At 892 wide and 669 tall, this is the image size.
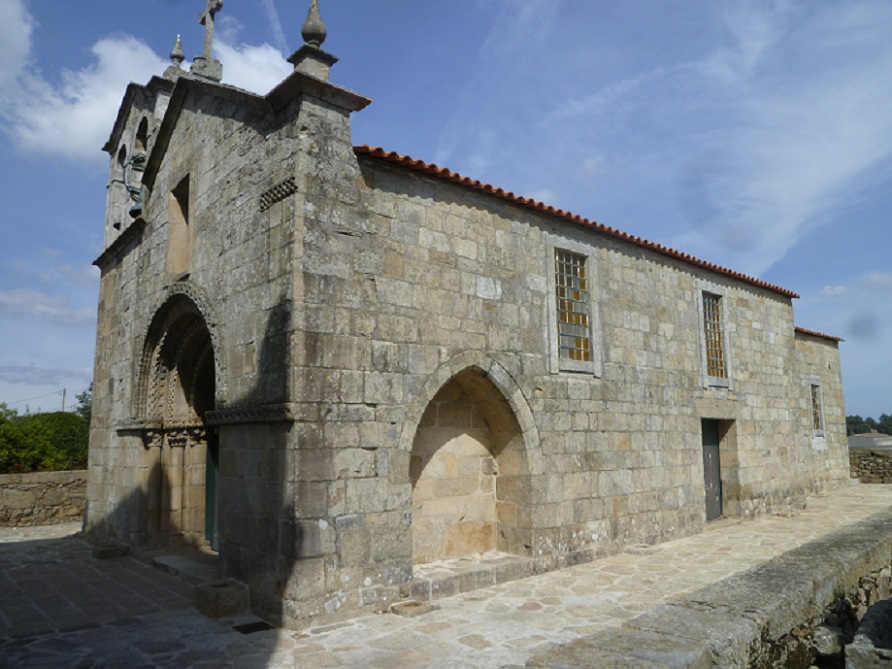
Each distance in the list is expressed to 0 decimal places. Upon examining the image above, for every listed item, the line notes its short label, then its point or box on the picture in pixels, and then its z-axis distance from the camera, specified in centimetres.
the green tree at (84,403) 2820
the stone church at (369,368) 607
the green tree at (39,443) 1383
